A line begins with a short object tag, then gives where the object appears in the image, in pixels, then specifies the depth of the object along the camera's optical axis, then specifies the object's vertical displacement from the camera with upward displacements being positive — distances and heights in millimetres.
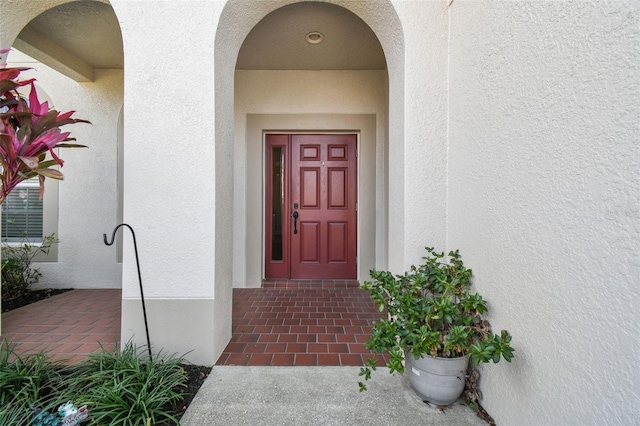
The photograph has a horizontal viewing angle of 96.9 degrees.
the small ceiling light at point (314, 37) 3153 +2013
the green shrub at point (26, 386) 1484 -1023
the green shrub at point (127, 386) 1500 -1010
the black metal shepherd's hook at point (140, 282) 2016 -487
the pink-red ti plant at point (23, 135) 1396 +406
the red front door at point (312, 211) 4203 +48
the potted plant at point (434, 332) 1545 -654
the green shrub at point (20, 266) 3451 -653
